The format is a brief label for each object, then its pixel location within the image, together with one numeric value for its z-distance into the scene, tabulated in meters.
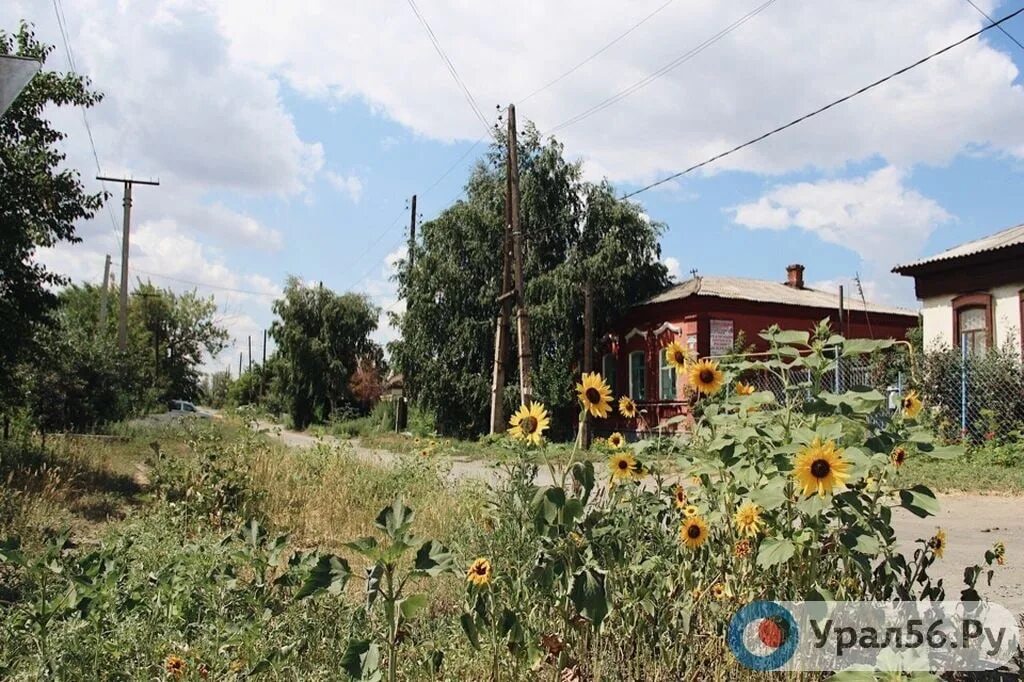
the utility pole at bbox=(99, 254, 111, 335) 39.22
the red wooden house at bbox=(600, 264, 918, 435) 23.08
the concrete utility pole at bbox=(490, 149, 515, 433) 22.31
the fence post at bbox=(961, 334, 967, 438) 16.14
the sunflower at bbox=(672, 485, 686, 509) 3.40
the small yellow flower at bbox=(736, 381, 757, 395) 3.50
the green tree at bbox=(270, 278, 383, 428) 41.72
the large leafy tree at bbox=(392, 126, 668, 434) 24.77
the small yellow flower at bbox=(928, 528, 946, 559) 3.20
